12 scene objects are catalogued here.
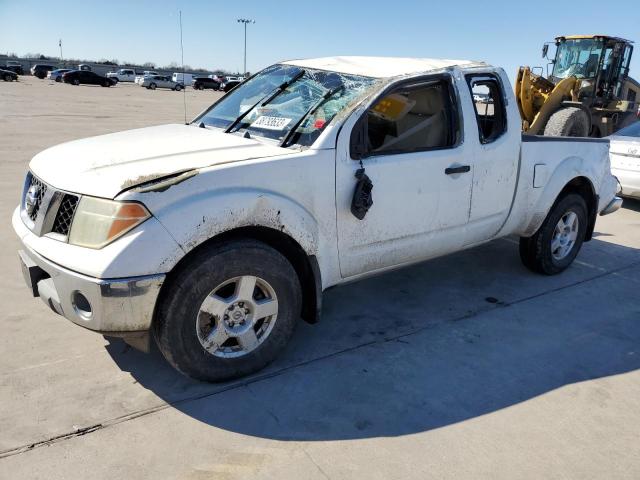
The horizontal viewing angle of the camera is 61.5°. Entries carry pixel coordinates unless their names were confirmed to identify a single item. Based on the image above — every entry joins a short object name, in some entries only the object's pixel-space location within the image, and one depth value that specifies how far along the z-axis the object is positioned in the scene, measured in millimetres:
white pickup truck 2643
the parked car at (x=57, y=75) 51469
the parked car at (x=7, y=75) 46969
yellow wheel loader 11727
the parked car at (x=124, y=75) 63250
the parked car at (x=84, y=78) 48531
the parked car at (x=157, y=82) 51844
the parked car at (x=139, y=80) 54088
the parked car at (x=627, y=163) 7520
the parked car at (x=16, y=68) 58447
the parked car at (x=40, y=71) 56719
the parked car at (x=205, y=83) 56138
